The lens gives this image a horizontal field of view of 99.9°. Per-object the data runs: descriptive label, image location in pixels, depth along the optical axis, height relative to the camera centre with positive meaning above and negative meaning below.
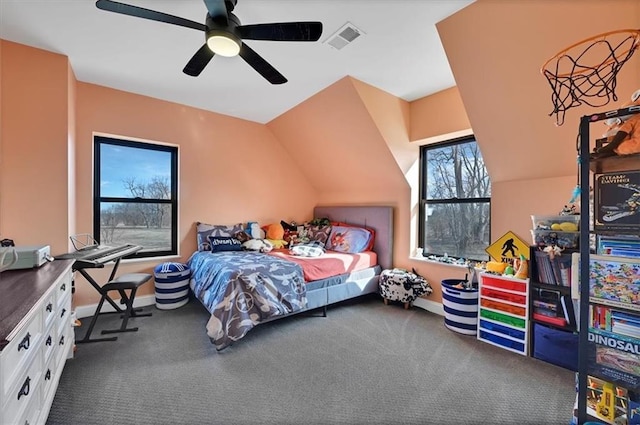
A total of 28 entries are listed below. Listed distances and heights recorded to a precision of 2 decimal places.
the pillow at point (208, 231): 3.59 -0.27
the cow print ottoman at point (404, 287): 3.22 -0.91
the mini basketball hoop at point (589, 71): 1.60 +0.92
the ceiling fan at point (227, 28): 1.46 +1.08
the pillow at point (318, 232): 4.11 -0.32
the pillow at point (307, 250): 3.38 -0.50
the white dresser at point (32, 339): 1.01 -0.61
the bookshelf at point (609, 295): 1.32 -0.42
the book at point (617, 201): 1.30 +0.05
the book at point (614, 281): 1.32 -0.35
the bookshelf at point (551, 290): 2.09 -0.63
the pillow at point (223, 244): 3.48 -0.42
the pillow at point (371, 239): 3.84 -0.39
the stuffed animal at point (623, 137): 1.28 +0.37
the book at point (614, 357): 1.31 -0.73
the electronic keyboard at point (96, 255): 2.16 -0.37
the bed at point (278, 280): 2.34 -0.72
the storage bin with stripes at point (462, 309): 2.60 -0.96
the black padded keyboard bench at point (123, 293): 2.41 -0.78
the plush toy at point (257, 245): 3.69 -0.46
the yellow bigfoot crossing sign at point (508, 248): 2.55 -0.35
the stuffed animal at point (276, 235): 4.04 -0.36
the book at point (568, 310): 2.07 -0.76
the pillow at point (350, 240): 3.73 -0.40
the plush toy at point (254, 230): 4.00 -0.28
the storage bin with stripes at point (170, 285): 3.16 -0.87
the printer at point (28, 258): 1.72 -0.30
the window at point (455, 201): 3.09 +0.14
